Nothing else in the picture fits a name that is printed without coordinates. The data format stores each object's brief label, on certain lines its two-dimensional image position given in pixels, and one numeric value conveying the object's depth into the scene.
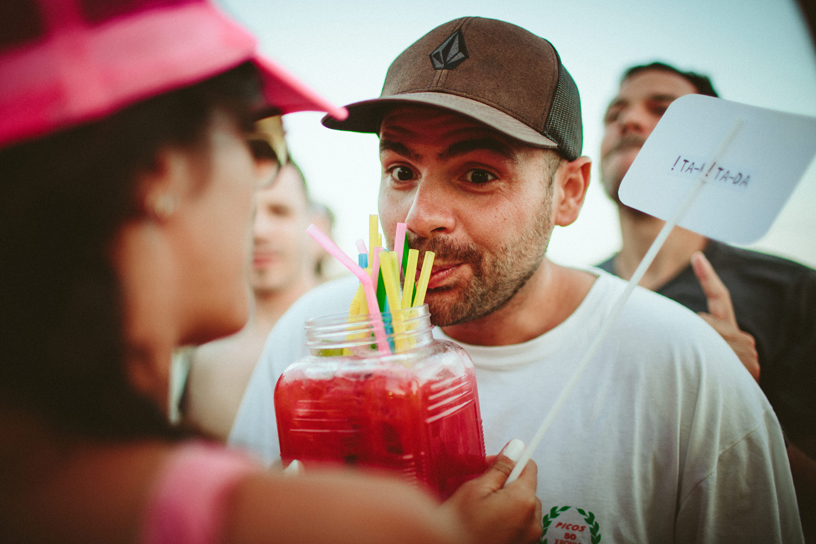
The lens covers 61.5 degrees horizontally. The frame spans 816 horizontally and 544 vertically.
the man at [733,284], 0.60
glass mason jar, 0.38
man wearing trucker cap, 0.47
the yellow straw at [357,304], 0.42
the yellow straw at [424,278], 0.43
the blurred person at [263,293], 0.77
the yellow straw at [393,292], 0.40
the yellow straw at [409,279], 0.43
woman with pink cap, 0.26
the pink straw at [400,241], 0.43
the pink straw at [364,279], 0.40
